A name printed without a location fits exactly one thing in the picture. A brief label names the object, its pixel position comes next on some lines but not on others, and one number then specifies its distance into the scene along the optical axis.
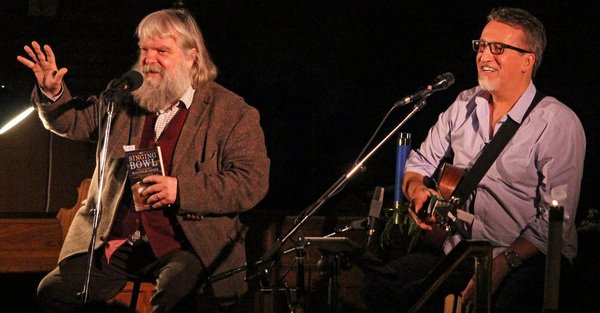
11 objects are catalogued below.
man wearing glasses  7.37
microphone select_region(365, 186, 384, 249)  6.85
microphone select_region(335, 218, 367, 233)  6.86
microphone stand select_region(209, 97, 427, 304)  6.72
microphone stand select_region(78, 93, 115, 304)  6.82
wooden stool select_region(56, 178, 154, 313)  10.12
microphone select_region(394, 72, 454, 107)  7.38
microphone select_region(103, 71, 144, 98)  7.14
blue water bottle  9.12
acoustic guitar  8.02
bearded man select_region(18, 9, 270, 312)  7.61
